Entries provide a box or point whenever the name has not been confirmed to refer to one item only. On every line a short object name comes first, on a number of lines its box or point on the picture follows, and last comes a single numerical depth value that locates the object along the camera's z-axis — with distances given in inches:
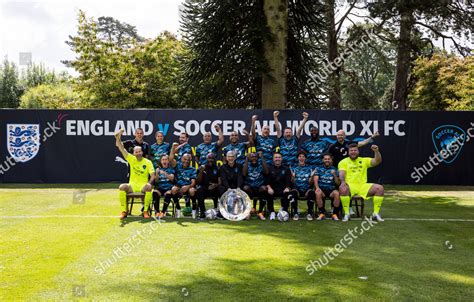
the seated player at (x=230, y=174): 413.7
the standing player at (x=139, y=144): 459.5
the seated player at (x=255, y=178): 413.1
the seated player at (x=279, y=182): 410.3
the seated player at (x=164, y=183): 413.4
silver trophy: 400.8
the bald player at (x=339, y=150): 450.6
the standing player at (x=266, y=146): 451.2
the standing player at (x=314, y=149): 439.2
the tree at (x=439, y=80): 1159.6
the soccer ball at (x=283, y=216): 397.7
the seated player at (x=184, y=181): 412.7
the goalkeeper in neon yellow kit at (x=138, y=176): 408.2
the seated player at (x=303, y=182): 410.3
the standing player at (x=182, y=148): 434.3
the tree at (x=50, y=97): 1304.4
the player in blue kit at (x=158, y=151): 458.5
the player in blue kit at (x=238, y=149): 436.5
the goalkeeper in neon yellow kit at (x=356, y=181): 401.1
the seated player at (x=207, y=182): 411.2
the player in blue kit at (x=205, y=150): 440.1
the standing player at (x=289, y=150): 442.6
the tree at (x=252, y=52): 686.5
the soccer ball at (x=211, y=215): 406.6
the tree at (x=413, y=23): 691.4
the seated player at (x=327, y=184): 406.0
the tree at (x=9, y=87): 1894.7
